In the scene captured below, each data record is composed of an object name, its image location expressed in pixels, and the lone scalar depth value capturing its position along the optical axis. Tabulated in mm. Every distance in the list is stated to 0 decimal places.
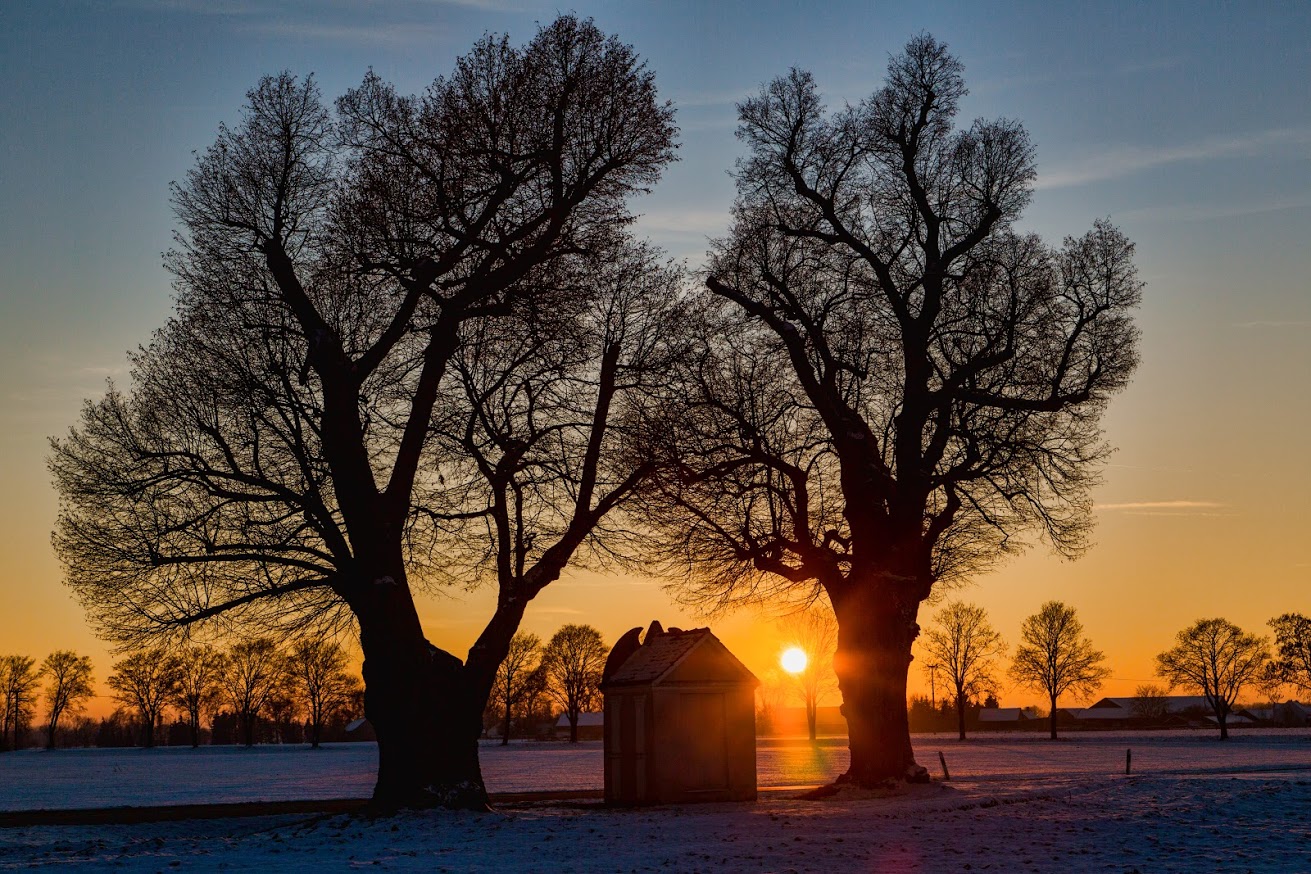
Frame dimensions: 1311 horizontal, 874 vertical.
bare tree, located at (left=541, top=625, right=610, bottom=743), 125562
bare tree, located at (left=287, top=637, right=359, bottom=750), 121581
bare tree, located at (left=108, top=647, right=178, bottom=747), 125062
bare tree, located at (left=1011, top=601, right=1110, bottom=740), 108812
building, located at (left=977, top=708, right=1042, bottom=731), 176500
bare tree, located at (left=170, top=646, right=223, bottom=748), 122750
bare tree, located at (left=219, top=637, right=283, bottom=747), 122500
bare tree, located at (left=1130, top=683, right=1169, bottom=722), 183000
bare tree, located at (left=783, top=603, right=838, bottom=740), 131625
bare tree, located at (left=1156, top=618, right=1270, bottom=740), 104438
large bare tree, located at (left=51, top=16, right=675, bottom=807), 24000
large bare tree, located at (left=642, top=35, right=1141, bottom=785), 27719
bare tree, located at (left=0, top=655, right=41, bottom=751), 131375
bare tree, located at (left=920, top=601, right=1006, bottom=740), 112250
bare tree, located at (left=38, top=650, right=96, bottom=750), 134000
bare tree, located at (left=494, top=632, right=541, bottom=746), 124725
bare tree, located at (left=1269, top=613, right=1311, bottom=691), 105312
